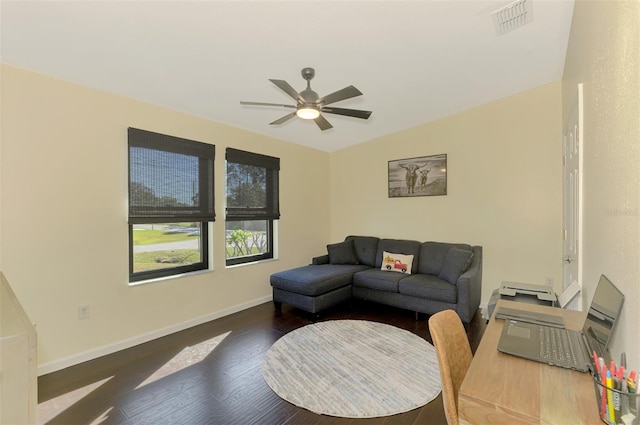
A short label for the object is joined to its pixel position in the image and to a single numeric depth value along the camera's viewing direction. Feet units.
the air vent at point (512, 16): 6.81
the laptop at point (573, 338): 3.42
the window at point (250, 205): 13.00
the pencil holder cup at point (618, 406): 2.34
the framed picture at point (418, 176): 14.25
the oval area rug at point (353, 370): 6.84
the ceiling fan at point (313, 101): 7.46
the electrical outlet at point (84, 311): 8.77
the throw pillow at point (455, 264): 11.54
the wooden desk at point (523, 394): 2.69
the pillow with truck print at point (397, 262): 13.84
